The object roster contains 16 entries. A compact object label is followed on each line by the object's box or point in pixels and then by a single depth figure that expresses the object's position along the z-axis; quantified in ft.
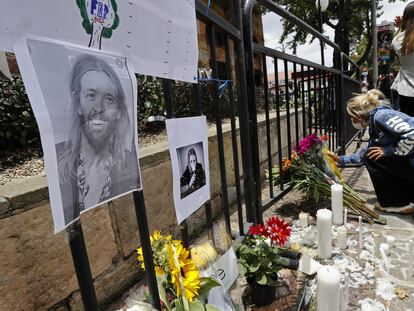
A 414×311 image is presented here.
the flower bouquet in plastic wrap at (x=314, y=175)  8.62
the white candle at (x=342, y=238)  6.97
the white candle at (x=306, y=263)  5.96
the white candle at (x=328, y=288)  4.44
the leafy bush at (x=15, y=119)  7.02
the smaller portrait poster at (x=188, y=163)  3.42
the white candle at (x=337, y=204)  7.80
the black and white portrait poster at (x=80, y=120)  1.93
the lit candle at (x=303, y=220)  8.02
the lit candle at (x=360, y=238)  6.93
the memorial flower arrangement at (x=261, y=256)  4.91
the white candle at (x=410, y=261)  5.99
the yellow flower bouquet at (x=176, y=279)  3.01
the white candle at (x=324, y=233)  6.44
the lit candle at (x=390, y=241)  6.93
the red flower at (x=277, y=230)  5.15
